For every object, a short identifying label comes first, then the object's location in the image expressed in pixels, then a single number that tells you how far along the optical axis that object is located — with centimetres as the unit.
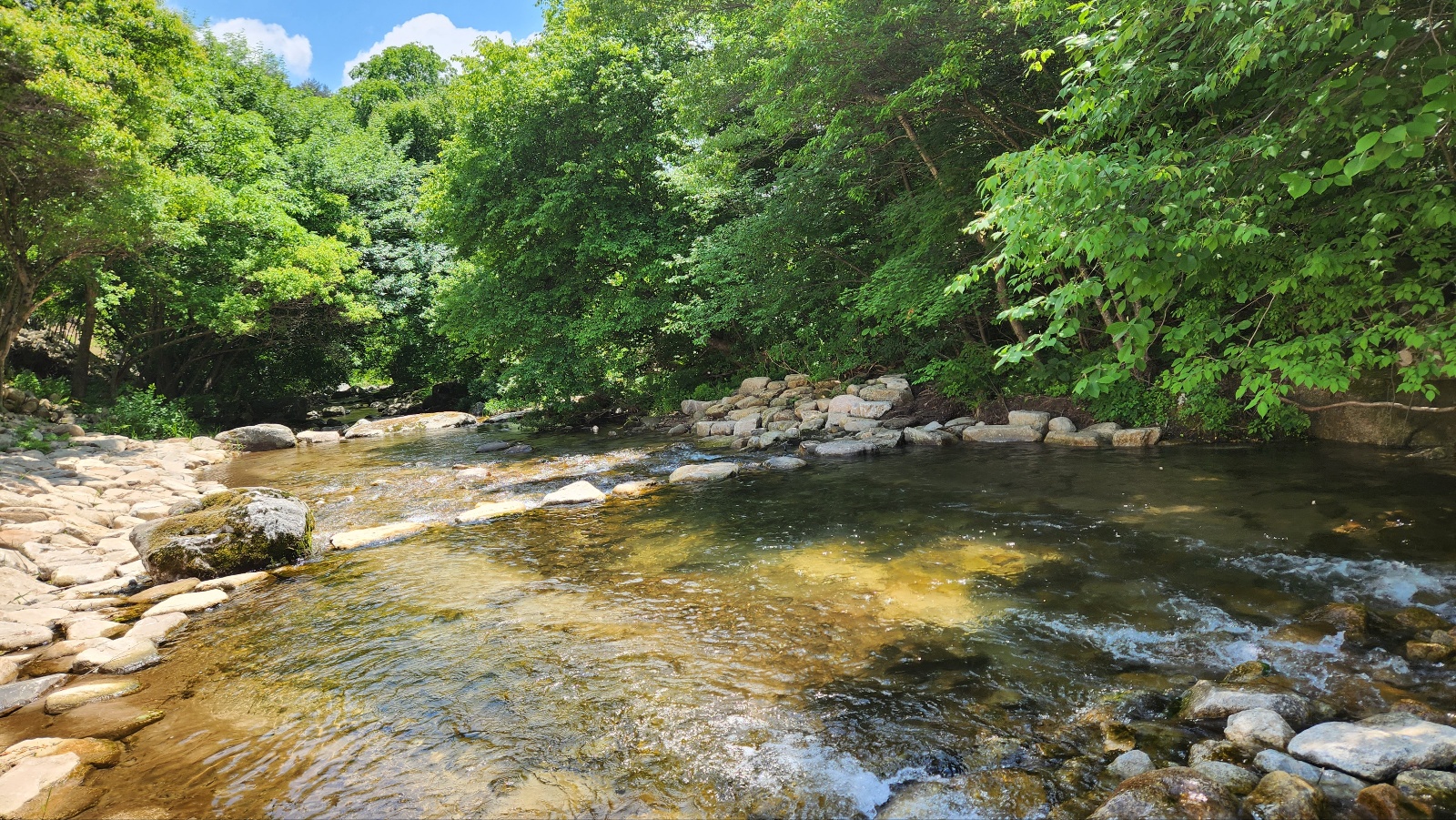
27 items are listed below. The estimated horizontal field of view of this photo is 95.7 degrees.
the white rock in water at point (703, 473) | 1052
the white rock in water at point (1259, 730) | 304
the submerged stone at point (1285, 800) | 259
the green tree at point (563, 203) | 1786
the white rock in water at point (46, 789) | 314
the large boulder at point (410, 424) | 2170
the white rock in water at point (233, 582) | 638
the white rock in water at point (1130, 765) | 300
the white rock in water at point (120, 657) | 472
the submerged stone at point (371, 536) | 779
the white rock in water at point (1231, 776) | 280
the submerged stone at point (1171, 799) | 265
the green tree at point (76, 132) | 1138
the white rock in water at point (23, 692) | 422
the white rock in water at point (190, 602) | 572
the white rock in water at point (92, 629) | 522
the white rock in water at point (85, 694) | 418
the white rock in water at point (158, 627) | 520
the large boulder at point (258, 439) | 1852
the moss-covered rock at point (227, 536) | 663
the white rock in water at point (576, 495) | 945
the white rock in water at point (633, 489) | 986
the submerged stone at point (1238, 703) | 326
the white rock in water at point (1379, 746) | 276
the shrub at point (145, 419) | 1823
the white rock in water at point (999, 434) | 1145
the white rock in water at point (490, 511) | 873
